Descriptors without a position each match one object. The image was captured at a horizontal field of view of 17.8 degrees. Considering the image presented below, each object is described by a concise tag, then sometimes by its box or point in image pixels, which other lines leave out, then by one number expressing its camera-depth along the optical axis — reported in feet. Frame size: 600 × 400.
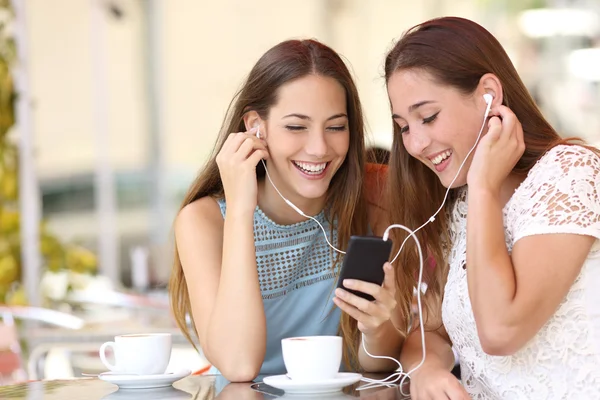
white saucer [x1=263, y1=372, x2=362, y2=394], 9.25
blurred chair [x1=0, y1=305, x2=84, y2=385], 13.74
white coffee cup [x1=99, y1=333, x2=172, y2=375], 9.70
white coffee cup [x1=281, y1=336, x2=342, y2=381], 9.31
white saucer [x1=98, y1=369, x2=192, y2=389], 9.57
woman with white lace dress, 9.32
